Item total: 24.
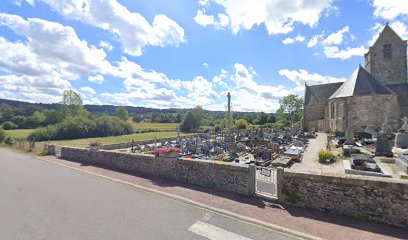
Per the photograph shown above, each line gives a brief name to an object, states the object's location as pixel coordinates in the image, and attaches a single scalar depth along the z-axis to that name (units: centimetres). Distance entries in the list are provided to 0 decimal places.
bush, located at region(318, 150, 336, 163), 1297
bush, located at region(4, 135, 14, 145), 3138
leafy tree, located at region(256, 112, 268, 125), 6804
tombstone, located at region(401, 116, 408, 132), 1506
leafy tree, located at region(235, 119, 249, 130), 4687
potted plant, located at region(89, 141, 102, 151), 1763
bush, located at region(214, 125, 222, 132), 5072
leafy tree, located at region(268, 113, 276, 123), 6885
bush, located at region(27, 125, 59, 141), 4212
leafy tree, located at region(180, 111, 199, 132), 5459
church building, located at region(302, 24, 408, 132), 2511
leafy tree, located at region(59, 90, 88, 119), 5659
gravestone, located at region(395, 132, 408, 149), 1313
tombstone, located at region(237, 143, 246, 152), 1725
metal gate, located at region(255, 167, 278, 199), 711
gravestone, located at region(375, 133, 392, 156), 1196
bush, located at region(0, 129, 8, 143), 3324
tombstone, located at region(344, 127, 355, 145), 1629
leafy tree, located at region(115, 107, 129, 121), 7406
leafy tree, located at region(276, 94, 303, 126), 6294
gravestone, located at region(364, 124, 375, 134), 2041
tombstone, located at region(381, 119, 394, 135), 1680
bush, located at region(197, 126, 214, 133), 5137
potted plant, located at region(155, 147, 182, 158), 948
